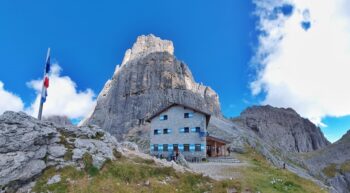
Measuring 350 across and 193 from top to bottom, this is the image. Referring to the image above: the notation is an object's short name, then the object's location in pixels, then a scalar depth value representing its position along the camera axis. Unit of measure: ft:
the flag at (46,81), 88.84
